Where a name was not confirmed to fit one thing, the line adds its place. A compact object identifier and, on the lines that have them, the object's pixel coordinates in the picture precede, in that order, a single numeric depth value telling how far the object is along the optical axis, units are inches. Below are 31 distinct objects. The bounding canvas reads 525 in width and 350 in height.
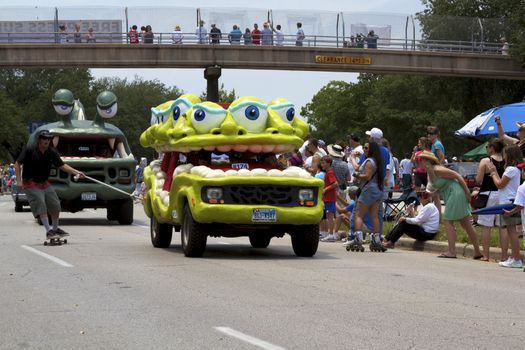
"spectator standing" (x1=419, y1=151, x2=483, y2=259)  661.3
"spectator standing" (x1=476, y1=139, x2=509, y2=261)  631.2
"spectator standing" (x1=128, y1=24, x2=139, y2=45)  2241.6
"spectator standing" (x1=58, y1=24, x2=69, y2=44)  2244.1
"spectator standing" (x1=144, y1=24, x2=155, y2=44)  2245.3
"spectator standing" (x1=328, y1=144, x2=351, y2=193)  849.5
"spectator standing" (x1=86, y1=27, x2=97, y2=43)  2233.0
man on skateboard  706.2
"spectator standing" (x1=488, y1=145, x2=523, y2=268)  601.0
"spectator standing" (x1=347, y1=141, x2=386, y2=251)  690.2
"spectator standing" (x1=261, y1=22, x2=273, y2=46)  2249.0
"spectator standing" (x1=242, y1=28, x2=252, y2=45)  2243.6
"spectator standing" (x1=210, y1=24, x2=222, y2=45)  2249.0
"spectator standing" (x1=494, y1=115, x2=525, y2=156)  685.9
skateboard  723.4
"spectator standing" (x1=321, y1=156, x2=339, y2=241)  796.0
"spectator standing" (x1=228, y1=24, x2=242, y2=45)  2238.4
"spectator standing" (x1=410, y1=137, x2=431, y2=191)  968.9
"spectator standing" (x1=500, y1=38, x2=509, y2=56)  2266.2
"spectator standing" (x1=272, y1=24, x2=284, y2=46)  2271.2
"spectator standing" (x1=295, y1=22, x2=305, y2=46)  2262.6
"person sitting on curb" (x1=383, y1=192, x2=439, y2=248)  716.7
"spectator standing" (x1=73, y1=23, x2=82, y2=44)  2234.7
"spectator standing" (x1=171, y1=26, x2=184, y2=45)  2247.8
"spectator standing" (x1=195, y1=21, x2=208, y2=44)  2242.9
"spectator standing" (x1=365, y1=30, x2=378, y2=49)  2288.8
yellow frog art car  602.9
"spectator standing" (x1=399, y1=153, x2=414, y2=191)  1200.1
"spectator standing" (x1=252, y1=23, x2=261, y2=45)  2252.7
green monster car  1005.8
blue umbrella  899.4
